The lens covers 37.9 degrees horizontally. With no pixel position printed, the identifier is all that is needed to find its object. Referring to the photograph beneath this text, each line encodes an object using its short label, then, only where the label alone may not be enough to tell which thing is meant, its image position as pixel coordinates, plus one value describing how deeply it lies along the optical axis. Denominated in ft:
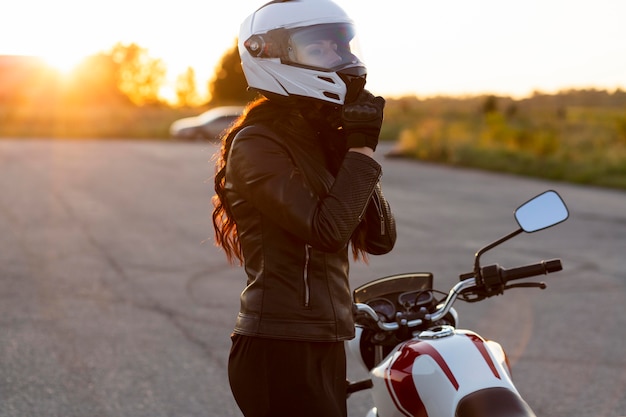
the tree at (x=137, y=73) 308.60
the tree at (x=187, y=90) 345.31
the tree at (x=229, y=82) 233.96
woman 7.66
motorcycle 7.48
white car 130.82
